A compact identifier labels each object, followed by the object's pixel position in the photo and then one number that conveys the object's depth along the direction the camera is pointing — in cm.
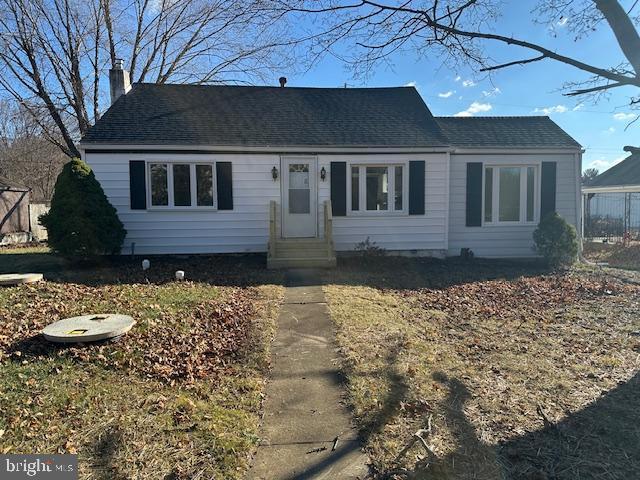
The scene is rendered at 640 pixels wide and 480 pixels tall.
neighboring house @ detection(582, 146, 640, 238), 1747
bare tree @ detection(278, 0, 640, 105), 264
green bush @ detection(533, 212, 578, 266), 1056
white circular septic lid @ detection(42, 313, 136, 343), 424
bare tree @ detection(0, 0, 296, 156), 1705
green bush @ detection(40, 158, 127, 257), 909
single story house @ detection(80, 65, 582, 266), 1059
